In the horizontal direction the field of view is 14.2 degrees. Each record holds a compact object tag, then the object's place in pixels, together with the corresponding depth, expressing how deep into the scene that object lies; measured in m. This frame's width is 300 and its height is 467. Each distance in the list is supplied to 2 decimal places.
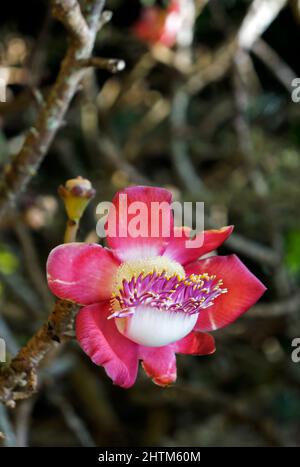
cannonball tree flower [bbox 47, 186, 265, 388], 0.52
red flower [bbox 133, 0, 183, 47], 1.23
